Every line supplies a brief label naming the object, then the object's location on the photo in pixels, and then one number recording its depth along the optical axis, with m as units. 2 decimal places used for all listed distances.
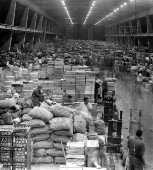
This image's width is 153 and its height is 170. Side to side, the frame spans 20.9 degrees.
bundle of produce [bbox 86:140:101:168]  7.23
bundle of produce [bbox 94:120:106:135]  10.00
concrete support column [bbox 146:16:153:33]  34.92
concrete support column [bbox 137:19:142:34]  36.53
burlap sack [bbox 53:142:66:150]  8.43
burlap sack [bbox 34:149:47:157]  8.41
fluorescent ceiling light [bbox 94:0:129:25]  30.60
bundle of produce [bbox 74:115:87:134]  8.94
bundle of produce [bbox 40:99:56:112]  9.29
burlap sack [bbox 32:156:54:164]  8.31
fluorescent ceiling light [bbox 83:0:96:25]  33.95
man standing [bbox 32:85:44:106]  11.98
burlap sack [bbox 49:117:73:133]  8.46
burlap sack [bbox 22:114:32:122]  9.43
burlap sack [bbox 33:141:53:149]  8.41
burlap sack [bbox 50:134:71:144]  8.46
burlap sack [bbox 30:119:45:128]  8.55
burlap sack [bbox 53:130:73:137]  8.48
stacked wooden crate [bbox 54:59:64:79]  15.89
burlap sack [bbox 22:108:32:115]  10.34
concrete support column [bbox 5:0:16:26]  28.27
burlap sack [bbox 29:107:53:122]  8.72
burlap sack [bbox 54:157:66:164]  8.41
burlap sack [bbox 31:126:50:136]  8.53
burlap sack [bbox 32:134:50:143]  8.50
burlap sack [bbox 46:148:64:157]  8.38
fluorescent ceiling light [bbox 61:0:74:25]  33.32
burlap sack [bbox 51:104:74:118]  8.97
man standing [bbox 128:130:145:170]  8.80
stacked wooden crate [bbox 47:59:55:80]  16.10
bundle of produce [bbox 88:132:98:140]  8.56
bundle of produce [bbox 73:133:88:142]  8.39
